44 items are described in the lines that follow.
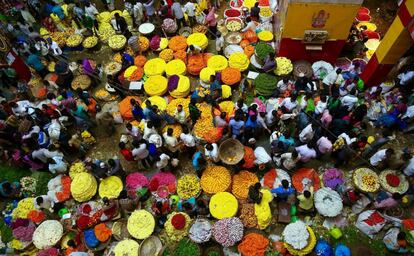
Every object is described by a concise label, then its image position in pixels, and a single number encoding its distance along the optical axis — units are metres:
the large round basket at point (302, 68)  12.51
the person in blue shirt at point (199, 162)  9.90
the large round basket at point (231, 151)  10.30
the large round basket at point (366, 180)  9.79
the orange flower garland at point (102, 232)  9.30
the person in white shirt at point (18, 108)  11.70
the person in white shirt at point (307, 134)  9.87
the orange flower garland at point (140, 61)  13.30
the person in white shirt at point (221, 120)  10.48
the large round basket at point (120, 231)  9.50
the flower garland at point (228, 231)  8.88
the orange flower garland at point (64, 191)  10.18
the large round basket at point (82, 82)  12.98
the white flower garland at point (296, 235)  8.70
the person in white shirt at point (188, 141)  10.14
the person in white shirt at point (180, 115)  10.91
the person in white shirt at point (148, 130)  10.38
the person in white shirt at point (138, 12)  14.10
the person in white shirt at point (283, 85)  11.76
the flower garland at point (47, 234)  9.36
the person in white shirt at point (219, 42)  13.09
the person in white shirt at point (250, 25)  13.59
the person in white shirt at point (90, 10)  14.29
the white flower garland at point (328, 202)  9.32
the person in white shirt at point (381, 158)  9.40
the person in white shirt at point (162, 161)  9.95
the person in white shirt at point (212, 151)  9.77
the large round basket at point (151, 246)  9.14
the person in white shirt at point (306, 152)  9.55
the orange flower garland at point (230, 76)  12.34
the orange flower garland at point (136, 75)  12.88
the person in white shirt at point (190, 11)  14.00
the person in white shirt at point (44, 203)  9.68
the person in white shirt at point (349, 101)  10.66
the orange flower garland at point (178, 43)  13.53
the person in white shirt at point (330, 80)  11.62
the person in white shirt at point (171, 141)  10.20
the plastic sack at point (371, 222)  9.09
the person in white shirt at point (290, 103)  10.68
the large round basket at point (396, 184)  9.77
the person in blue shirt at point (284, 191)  9.29
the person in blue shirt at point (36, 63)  12.95
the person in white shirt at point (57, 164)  10.24
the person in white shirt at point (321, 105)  10.44
